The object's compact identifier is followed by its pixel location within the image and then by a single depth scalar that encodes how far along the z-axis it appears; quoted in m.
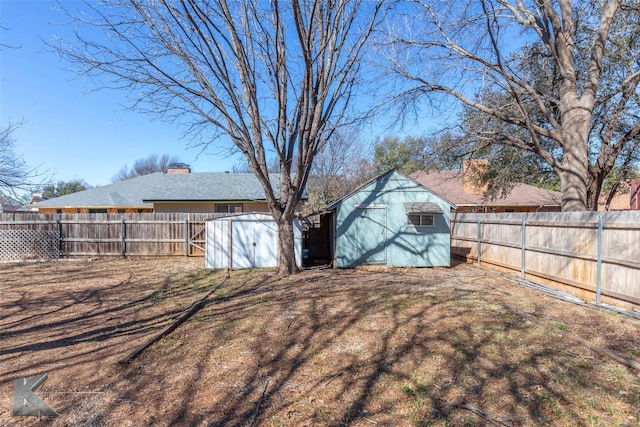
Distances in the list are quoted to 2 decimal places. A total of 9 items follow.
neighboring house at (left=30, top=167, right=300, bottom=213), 16.97
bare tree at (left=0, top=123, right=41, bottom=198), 9.51
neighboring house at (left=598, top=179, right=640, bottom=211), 14.60
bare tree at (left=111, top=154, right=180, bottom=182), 57.56
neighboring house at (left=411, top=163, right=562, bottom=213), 19.27
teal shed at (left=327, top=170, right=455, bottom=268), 10.55
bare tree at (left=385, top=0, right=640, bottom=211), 9.30
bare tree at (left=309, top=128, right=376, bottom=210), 23.12
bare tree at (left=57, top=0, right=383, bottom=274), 7.45
